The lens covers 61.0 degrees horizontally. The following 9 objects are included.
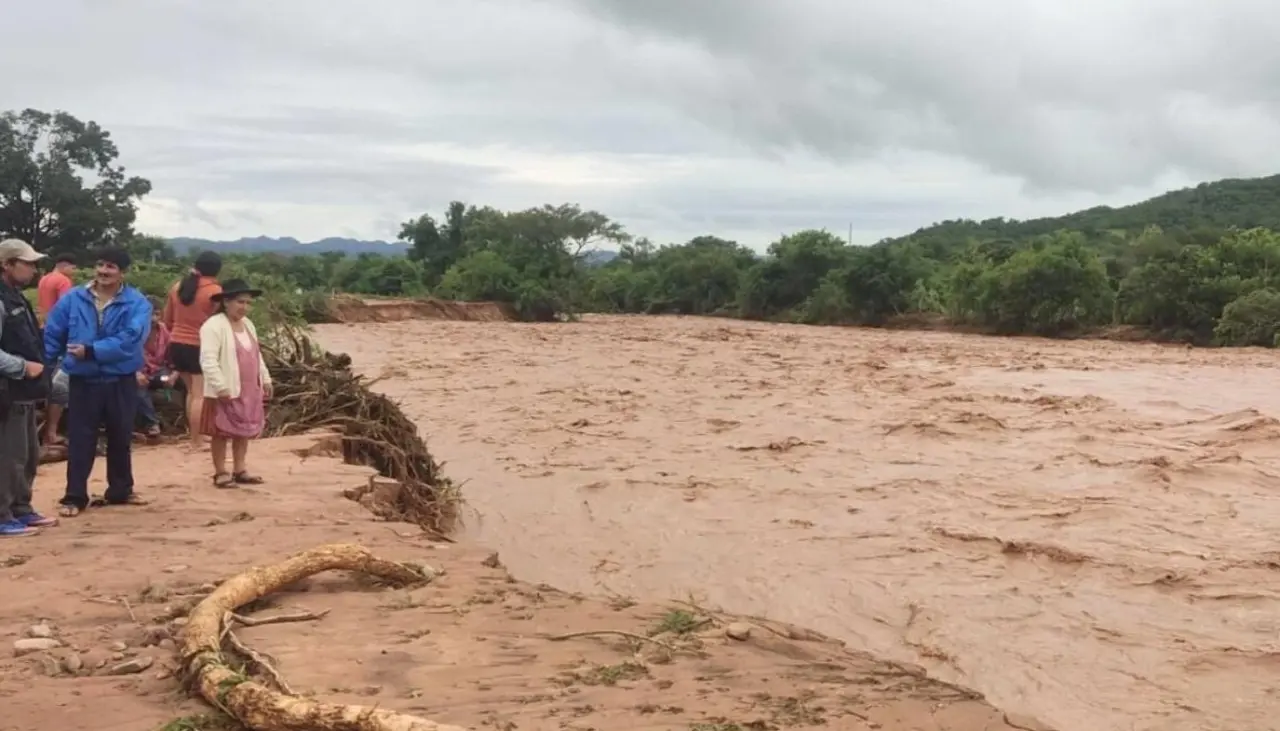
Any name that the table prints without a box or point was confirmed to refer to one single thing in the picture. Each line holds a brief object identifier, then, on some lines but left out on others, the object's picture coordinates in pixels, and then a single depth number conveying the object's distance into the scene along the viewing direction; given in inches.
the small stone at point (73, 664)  166.1
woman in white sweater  281.4
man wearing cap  230.5
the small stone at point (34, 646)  173.2
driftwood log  136.2
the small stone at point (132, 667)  165.5
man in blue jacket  252.8
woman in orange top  324.8
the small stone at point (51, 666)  164.4
